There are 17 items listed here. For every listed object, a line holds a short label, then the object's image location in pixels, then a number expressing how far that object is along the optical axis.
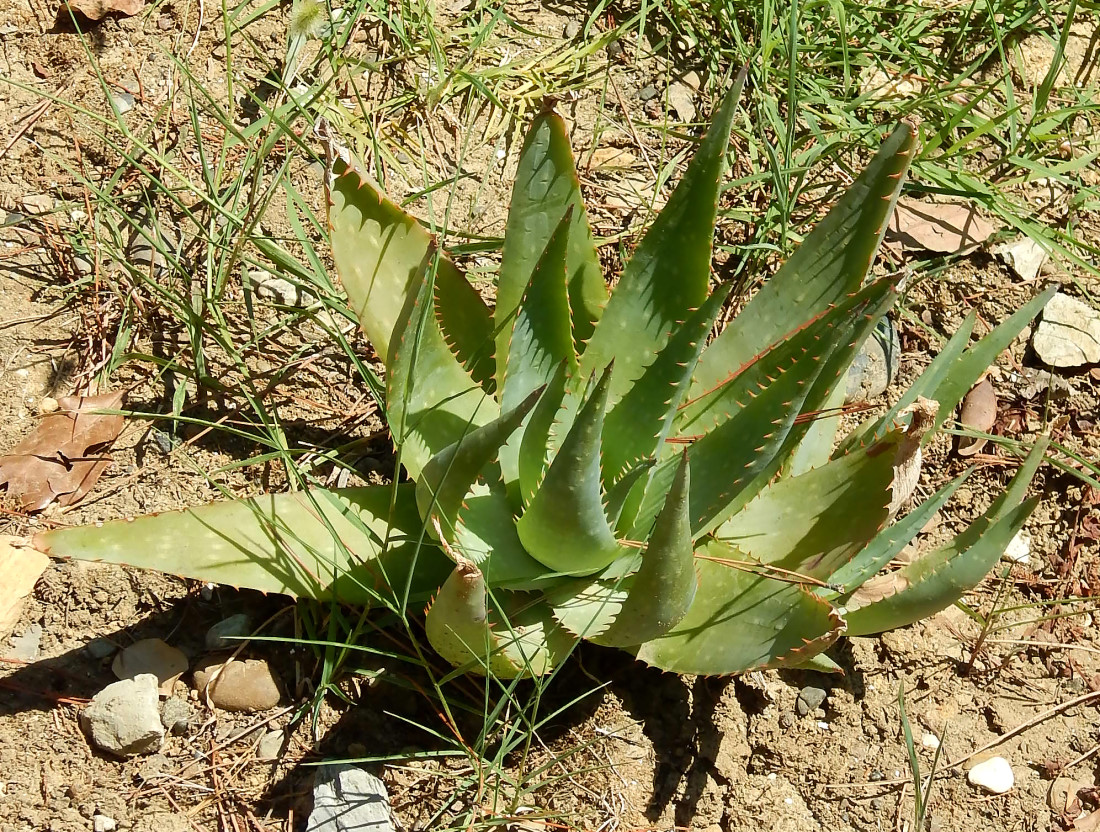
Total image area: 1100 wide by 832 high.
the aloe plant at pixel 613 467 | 1.05
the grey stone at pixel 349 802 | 1.10
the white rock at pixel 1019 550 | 1.26
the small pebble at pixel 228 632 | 1.16
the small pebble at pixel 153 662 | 1.15
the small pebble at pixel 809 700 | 1.20
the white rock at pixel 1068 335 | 1.33
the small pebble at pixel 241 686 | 1.15
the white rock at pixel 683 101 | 1.42
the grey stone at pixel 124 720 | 1.12
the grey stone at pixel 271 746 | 1.14
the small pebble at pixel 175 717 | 1.14
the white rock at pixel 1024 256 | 1.36
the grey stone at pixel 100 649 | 1.16
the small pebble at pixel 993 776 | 1.18
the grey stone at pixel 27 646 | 1.15
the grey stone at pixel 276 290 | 1.30
